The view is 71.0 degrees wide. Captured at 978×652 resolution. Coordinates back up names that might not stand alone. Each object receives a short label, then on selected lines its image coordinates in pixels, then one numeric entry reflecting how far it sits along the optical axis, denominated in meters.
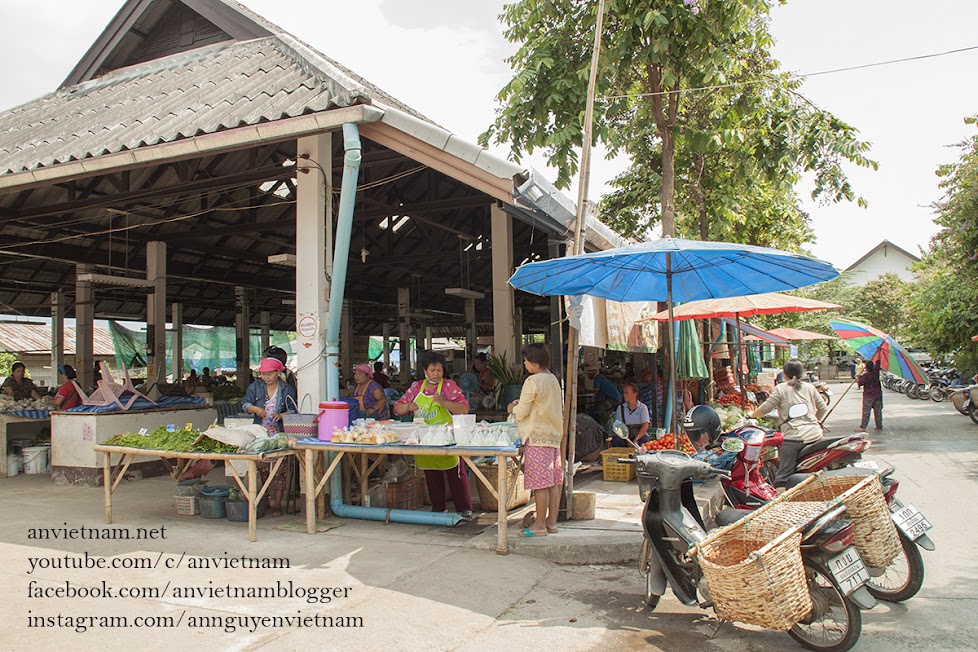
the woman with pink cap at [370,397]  7.39
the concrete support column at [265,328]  24.34
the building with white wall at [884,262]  51.41
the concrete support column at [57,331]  17.48
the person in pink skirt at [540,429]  5.46
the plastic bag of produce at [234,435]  6.06
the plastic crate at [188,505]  6.95
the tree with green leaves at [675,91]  9.23
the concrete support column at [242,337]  18.92
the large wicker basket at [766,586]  3.29
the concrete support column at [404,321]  19.12
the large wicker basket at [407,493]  6.79
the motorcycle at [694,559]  3.48
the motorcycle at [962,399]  15.54
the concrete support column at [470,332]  17.42
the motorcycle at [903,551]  4.18
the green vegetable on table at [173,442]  6.25
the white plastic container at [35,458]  9.80
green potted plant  9.49
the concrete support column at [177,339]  16.47
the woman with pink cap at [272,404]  6.79
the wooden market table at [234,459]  5.83
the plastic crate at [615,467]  8.30
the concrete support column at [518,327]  13.75
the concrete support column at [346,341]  19.38
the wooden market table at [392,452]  5.34
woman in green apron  6.39
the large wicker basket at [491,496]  6.72
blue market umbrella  5.19
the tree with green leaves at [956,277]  13.95
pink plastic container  6.14
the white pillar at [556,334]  6.69
